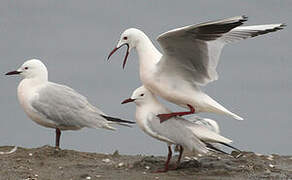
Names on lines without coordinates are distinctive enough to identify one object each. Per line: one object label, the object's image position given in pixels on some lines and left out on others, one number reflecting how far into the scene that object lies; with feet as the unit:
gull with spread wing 58.85
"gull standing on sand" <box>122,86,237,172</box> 58.37
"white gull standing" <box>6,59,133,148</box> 70.49
